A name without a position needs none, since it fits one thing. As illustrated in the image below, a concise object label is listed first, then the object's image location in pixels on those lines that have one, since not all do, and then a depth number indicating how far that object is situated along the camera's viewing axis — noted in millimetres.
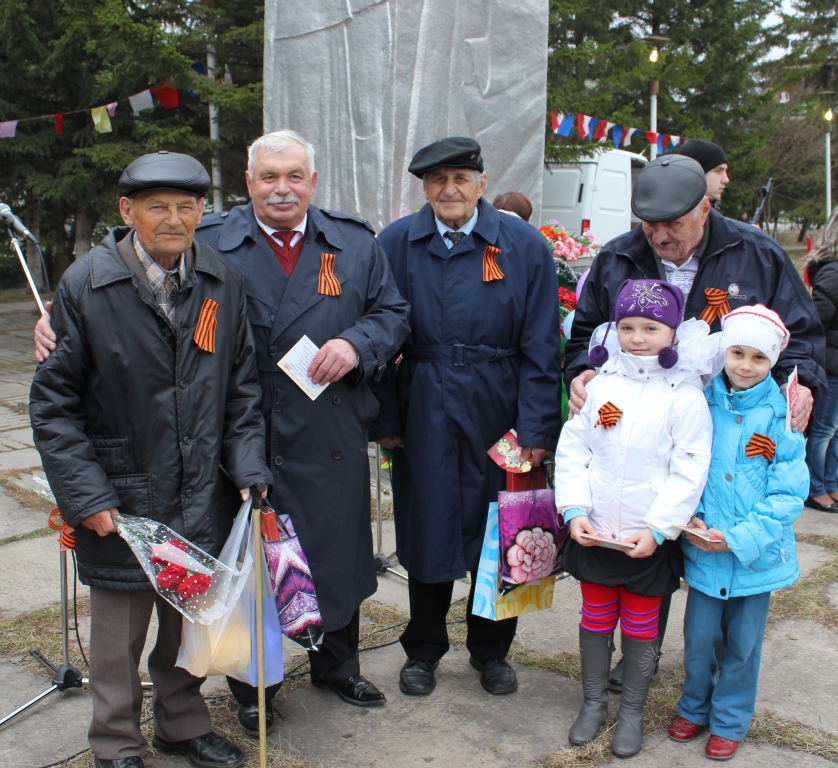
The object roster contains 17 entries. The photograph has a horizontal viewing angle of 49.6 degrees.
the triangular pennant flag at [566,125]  11461
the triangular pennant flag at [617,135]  14148
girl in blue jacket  2646
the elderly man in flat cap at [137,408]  2436
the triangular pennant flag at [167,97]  10312
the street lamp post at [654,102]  16141
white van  12594
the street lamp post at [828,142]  22155
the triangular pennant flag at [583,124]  11852
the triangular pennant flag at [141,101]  10219
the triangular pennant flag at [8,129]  10452
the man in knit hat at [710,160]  4227
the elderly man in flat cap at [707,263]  2783
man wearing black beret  3139
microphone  2920
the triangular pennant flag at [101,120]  10328
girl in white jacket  2672
